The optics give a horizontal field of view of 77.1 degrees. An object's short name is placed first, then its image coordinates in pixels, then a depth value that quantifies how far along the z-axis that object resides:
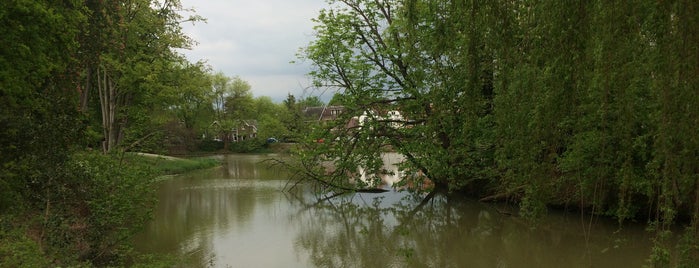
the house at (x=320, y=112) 67.50
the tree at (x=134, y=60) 19.17
